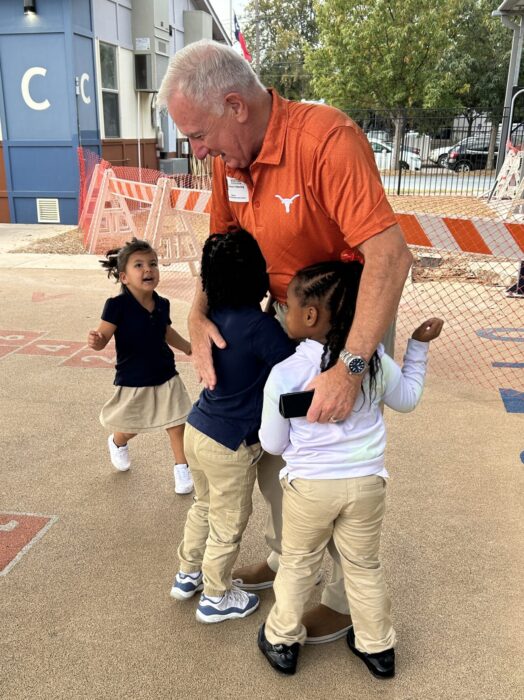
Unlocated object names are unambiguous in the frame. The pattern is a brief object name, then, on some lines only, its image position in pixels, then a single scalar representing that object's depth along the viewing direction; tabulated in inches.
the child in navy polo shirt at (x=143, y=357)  125.3
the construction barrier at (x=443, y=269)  174.4
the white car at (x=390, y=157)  850.9
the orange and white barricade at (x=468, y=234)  163.3
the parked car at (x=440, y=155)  926.4
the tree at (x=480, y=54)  1318.9
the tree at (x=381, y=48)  1041.5
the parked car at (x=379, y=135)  790.5
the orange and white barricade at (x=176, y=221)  294.2
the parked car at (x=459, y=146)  908.0
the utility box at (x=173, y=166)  631.8
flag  868.6
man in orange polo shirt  73.4
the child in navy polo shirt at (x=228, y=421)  84.0
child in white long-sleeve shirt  76.3
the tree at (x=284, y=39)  2034.9
